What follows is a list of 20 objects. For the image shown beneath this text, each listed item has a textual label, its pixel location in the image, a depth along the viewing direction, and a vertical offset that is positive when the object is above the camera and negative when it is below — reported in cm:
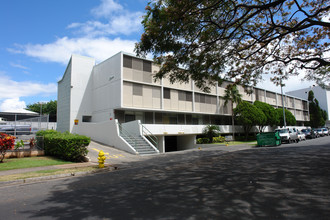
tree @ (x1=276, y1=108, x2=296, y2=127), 4203 +197
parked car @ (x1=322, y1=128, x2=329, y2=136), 4352 -74
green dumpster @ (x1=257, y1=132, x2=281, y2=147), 2230 -106
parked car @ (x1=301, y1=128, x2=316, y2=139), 3514 -84
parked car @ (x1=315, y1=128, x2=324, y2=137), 4054 -84
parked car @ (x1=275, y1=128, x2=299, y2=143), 2505 -80
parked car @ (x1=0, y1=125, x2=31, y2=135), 1547 +31
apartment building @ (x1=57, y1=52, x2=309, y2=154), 2162 +328
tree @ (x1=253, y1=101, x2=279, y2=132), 3703 +261
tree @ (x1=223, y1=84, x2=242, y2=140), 3334 +481
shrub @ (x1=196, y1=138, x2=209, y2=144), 2730 -136
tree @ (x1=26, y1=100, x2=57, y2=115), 6556 +728
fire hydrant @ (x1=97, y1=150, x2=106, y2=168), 1139 -138
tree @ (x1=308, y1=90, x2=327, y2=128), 6469 +424
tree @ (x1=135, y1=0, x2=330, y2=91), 924 +455
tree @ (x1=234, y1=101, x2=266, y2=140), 3272 +202
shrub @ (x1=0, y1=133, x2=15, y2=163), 1209 -51
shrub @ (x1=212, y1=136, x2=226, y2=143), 2734 -122
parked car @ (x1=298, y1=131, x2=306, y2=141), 2948 -113
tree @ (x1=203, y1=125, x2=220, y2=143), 2775 -29
